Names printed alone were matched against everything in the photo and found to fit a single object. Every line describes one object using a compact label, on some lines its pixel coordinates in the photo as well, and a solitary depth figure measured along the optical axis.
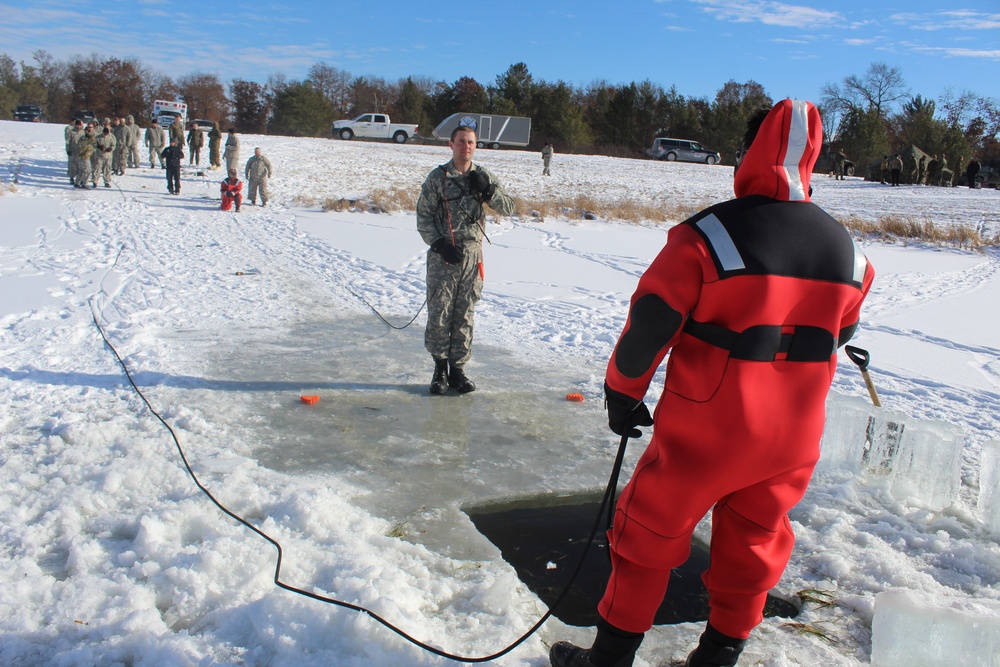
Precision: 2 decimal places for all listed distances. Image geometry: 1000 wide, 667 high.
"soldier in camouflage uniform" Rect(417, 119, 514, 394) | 5.13
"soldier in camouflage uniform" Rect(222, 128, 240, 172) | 20.02
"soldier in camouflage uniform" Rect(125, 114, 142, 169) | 22.22
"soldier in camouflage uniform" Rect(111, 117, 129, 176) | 21.70
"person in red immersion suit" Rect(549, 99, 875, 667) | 2.19
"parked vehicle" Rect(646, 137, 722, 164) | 44.38
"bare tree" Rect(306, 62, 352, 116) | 66.25
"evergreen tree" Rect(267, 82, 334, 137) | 52.03
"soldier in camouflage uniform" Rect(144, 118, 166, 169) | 23.39
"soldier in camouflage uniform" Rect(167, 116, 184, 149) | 20.08
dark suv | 43.81
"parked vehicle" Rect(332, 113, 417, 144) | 44.31
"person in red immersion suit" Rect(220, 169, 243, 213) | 16.59
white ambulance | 33.62
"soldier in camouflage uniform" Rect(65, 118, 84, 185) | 18.47
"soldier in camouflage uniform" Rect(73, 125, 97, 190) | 18.29
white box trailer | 46.56
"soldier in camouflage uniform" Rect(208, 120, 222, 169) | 23.38
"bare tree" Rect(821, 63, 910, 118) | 59.62
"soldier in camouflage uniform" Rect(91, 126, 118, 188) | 18.86
